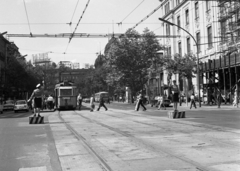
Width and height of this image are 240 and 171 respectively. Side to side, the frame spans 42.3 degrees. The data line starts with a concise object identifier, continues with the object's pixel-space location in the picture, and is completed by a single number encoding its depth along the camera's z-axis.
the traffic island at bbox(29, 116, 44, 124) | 14.78
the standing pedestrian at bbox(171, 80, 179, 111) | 15.29
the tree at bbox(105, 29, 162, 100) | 48.66
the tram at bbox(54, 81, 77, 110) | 33.16
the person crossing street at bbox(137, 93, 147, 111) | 24.52
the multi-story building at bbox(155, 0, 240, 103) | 9.62
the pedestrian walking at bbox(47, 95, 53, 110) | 33.25
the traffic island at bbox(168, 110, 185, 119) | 15.23
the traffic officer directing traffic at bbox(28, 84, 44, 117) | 14.74
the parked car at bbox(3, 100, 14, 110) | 43.44
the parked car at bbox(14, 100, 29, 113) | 35.19
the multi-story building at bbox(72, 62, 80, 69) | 169.50
